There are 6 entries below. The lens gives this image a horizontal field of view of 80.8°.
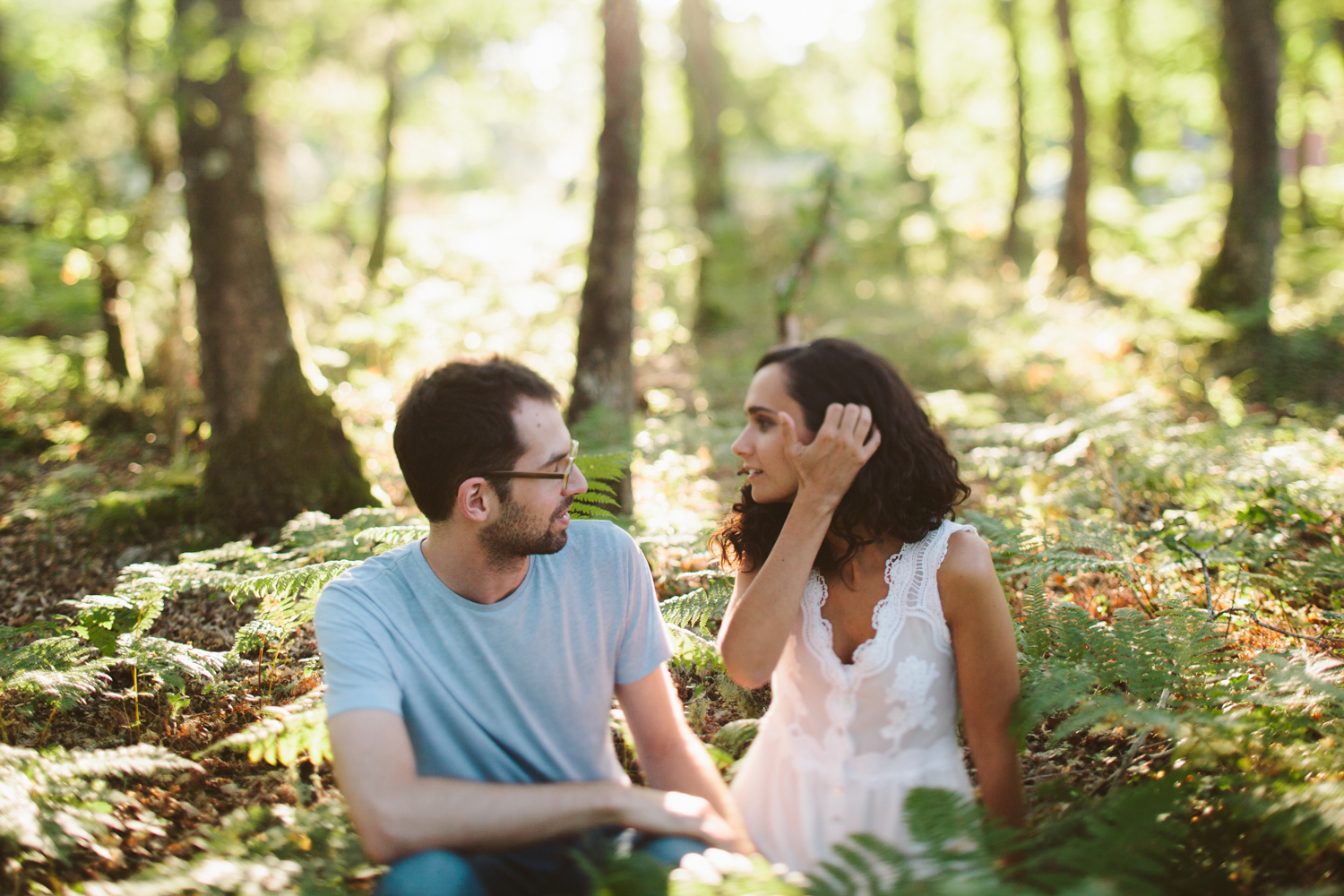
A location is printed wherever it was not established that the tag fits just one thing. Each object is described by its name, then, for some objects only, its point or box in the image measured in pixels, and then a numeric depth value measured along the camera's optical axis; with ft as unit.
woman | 7.54
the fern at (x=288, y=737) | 8.55
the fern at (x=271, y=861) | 6.50
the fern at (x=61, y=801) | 7.52
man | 6.54
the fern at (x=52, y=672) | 10.09
